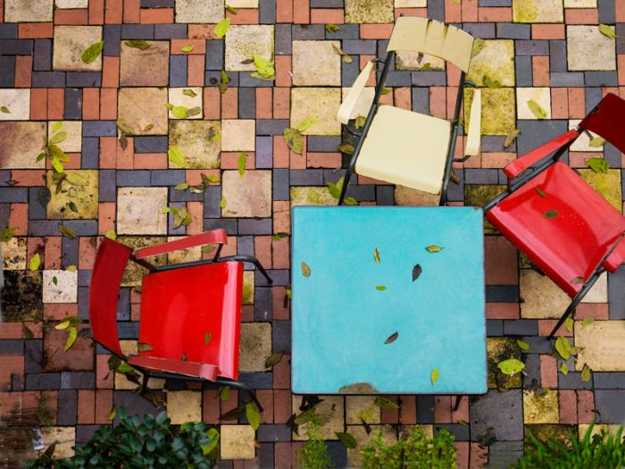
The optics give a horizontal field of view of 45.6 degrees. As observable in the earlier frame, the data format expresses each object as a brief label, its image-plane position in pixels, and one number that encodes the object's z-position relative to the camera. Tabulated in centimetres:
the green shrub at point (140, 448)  330
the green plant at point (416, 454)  381
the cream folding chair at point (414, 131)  391
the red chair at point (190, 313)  378
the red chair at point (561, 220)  400
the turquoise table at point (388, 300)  377
